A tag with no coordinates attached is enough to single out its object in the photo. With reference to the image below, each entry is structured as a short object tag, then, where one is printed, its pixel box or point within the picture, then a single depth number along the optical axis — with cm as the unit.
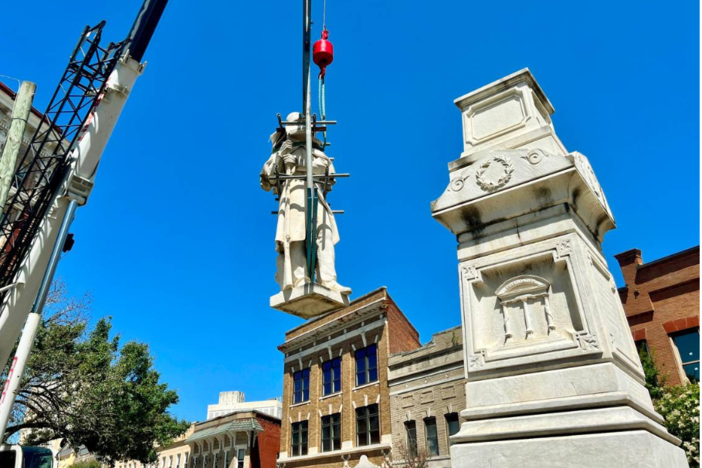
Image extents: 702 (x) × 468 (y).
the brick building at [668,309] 1914
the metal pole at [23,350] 789
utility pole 994
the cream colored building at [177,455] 4684
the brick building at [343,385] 2803
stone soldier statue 444
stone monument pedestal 354
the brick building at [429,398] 2434
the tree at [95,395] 2022
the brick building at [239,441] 3953
